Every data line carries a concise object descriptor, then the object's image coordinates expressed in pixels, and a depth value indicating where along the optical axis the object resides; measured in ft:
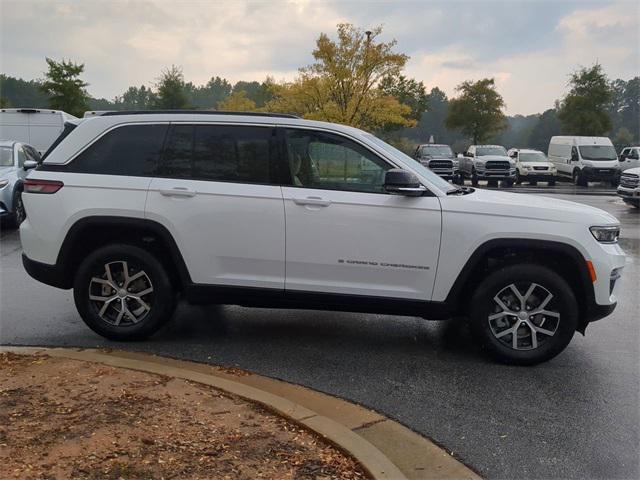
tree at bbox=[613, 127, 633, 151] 239.83
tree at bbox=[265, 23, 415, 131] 86.22
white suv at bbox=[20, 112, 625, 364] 15.67
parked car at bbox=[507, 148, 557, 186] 104.42
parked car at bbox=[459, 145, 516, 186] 98.22
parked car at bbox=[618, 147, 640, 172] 106.43
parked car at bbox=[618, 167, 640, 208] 60.03
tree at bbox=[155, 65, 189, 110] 142.10
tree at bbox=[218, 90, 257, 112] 122.10
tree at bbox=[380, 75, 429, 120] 149.62
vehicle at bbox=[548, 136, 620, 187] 100.99
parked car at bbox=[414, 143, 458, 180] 97.91
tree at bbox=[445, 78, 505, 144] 169.89
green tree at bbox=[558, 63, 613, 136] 152.05
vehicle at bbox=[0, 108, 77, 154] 60.85
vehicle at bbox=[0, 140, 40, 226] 36.63
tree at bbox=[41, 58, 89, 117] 117.70
